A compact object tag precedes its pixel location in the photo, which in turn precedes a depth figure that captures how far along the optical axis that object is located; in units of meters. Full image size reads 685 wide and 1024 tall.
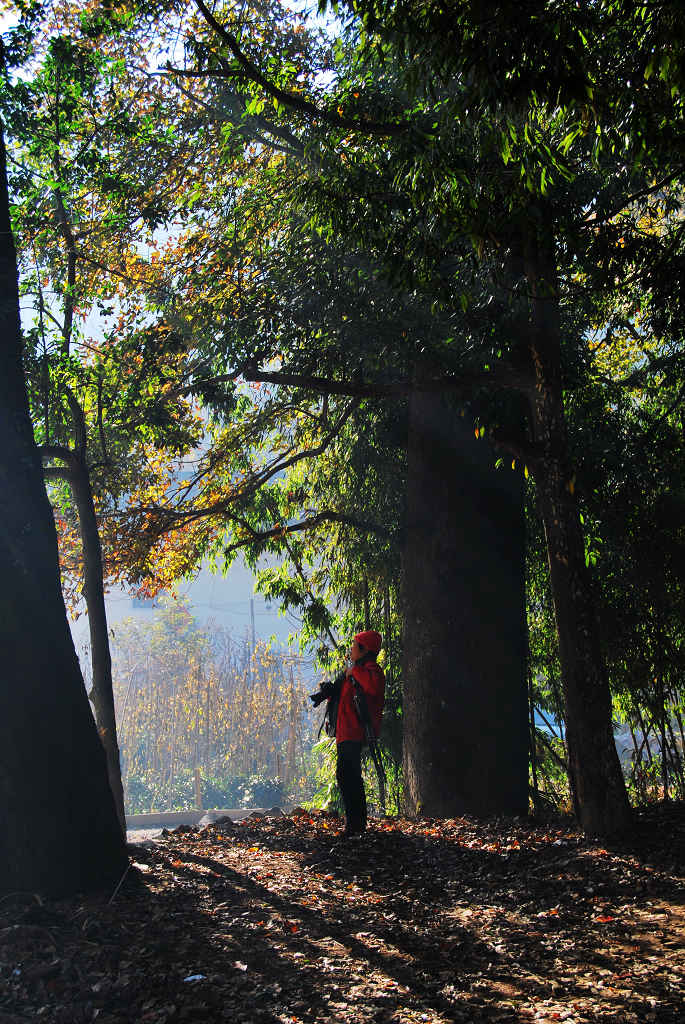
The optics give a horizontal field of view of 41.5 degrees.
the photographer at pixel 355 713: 8.09
